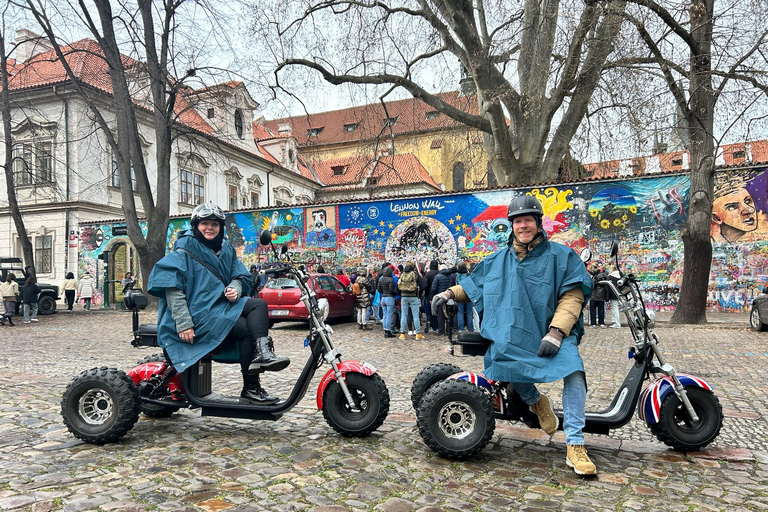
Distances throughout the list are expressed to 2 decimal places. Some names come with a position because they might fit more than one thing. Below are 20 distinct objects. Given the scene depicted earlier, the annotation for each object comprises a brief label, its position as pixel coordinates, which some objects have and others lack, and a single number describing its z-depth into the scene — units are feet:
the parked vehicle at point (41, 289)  66.80
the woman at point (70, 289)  73.26
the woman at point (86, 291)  74.38
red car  46.88
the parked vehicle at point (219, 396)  14.67
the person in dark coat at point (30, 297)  55.31
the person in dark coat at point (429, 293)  46.21
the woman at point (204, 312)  14.65
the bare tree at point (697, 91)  41.83
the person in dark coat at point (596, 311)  48.60
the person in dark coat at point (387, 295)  43.68
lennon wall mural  57.36
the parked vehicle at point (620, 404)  13.24
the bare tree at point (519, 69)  47.67
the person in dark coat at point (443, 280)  43.34
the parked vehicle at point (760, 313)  41.47
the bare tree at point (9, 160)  65.46
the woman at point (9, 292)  55.31
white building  88.17
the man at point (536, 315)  12.38
